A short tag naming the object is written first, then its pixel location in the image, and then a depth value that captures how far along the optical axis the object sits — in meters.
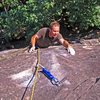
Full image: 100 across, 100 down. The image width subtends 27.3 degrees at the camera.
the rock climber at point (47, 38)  4.27
